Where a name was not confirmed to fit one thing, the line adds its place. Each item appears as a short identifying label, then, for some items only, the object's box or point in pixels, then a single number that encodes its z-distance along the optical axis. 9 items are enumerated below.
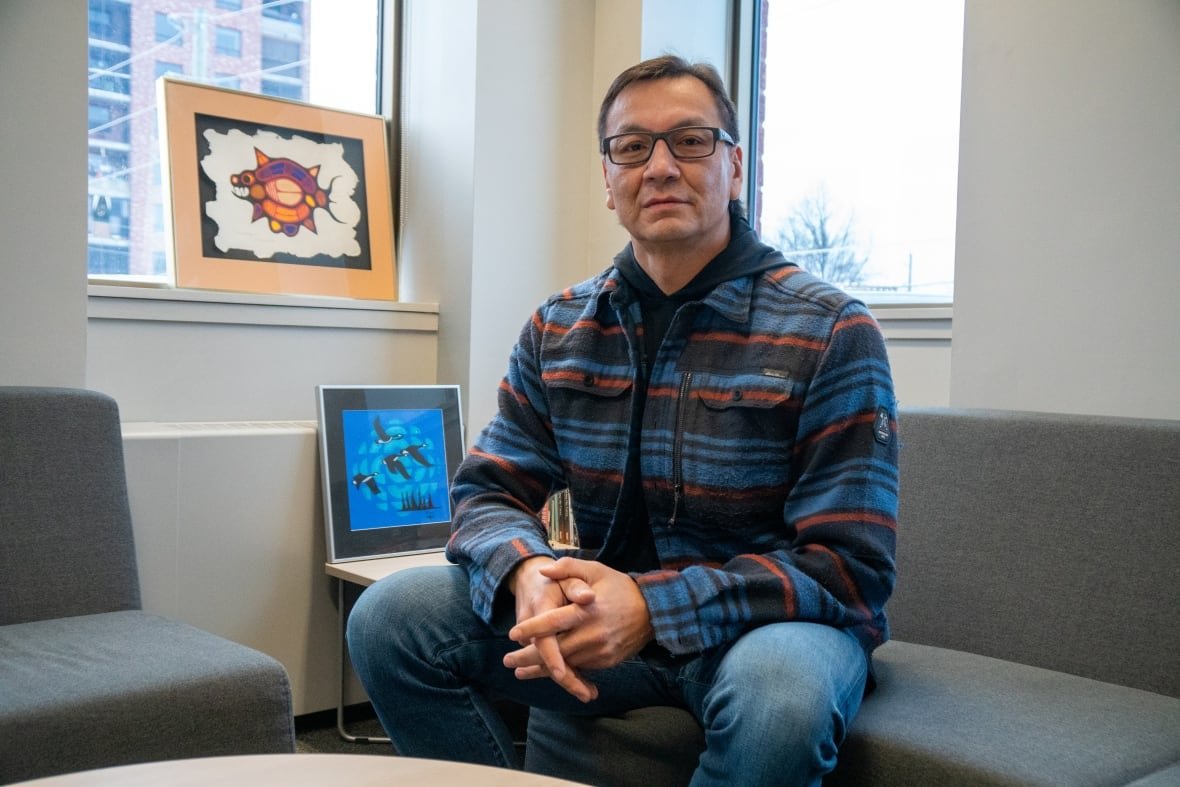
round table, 1.08
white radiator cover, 2.39
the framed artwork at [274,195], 2.84
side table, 2.49
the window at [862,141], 2.69
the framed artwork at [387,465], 2.64
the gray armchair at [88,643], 1.59
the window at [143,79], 2.81
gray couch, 1.42
